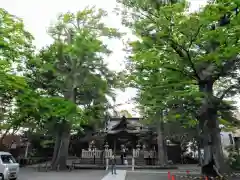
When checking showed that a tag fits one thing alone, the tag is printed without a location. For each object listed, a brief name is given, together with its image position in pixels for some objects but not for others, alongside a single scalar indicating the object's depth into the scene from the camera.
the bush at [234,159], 13.91
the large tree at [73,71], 15.41
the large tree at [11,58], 11.05
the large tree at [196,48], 8.28
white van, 9.09
